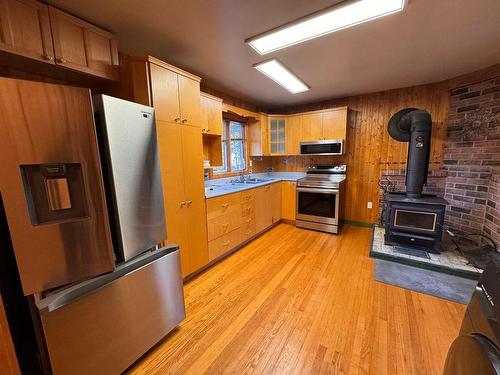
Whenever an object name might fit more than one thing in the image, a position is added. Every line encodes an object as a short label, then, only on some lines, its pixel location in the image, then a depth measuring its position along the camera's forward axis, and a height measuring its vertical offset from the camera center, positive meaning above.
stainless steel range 3.51 -0.80
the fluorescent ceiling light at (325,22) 1.45 +1.01
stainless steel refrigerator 0.97 -0.32
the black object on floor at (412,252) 2.65 -1.31
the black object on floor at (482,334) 0.60 -0.57
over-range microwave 3.65 +0.12
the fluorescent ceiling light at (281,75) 2.39 +1.02
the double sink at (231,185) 2.89 -0.45
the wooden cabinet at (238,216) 2.55 -0.86
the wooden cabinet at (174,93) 1.78 +0.60
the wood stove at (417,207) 2.63 -0.70
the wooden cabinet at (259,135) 4.08 +0.40
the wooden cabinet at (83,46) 1.44 +0.86
